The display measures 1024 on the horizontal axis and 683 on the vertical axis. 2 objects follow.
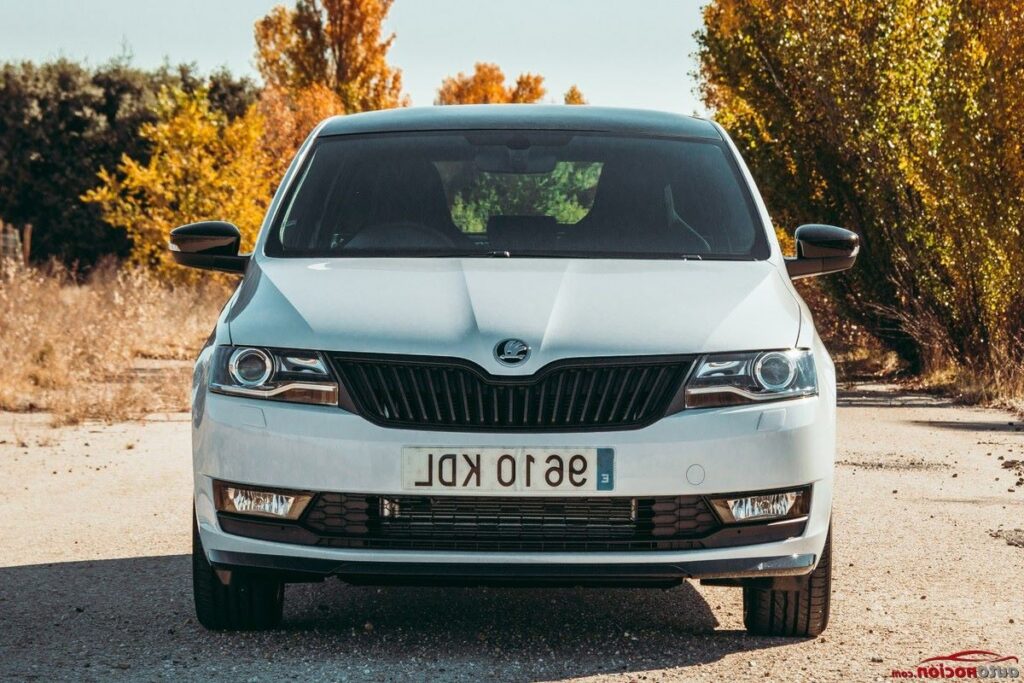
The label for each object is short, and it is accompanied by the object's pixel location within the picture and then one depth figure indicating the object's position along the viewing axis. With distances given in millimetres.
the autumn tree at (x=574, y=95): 98106
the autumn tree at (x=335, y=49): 48656
